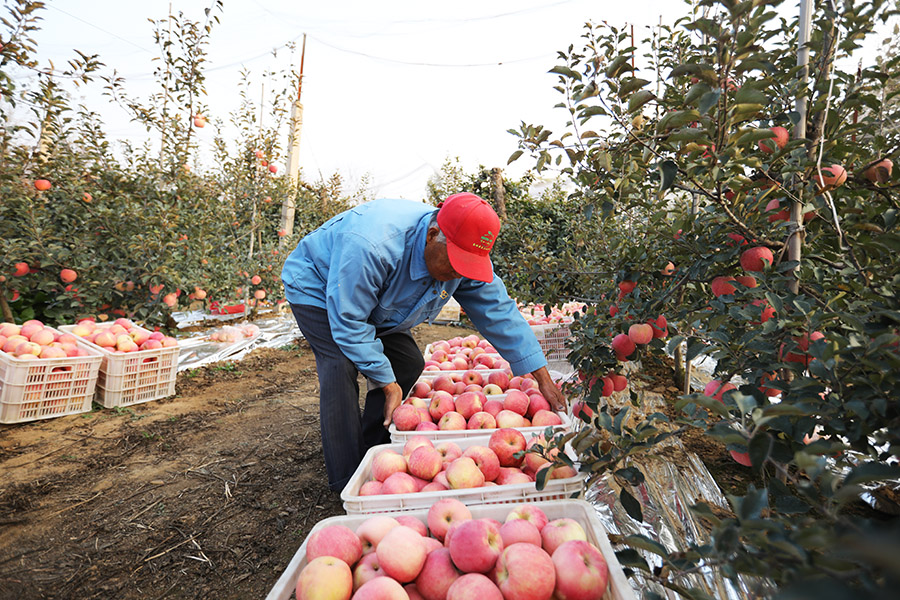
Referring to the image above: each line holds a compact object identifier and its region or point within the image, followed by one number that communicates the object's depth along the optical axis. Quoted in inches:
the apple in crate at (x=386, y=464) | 67.9
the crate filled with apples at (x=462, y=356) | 131.0
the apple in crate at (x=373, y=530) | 53.4
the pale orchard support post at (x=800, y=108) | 54.2
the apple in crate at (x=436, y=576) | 47.1
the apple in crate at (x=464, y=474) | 62.6
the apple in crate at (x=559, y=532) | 49.4
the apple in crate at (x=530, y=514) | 52.8
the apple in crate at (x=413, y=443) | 72.4
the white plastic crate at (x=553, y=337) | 186.1
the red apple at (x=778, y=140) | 56.7
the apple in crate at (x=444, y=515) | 53.1
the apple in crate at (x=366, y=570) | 48.4
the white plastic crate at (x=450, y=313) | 327.6
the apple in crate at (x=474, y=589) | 42.7
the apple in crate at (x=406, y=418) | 84.7
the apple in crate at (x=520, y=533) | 49.3
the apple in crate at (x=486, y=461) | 67.4
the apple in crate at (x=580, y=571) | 43.9
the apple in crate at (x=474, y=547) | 46.0
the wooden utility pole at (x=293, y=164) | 322.7
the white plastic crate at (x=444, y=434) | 78.3
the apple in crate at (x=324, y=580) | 44.1
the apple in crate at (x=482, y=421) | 84.0
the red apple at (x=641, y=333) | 68.0
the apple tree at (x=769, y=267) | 26.7
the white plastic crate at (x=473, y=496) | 59.5
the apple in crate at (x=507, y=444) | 70.6
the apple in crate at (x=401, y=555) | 47.1
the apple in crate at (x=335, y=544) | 49.1
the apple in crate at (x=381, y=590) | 43.4
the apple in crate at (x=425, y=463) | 67.9
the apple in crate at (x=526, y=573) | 43.4
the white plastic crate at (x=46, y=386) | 128.5
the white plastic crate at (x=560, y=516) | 43.4
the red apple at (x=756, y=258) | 60.2
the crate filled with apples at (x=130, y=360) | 148.2
